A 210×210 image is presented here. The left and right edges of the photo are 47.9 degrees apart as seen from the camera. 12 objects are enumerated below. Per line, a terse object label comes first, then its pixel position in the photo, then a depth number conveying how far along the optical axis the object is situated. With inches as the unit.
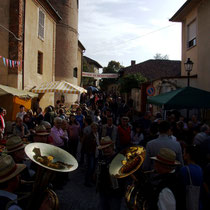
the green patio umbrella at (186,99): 331.6
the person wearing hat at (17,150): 133.0
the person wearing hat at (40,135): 192.1
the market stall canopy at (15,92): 377.7
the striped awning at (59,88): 499.5
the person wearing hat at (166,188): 88.7
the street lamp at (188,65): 420.8
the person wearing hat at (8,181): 82.5
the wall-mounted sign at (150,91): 524.1
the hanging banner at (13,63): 445.6
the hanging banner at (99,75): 1173.1
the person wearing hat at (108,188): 139.9
